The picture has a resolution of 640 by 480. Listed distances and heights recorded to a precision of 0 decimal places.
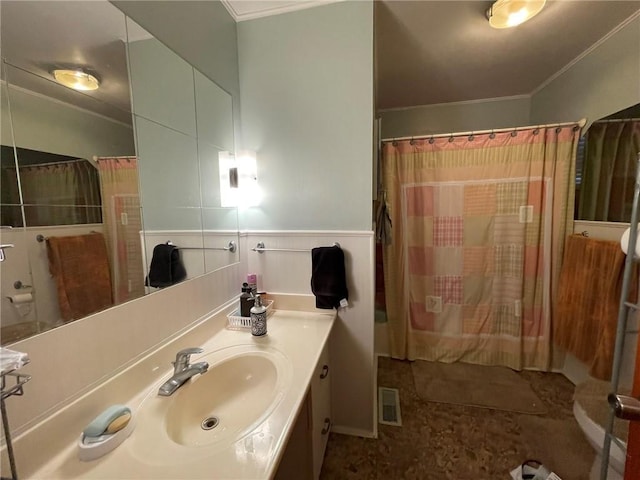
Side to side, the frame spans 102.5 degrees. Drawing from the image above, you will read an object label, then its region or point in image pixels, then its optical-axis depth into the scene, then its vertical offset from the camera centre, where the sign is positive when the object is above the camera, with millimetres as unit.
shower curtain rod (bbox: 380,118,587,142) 1819 +604
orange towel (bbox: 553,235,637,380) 1525 -602
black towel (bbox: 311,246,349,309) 1376 -335
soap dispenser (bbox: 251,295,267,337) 1205 -500
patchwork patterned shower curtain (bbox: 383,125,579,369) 1954 -260
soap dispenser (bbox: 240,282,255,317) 1325 -458
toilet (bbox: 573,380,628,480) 998 -930
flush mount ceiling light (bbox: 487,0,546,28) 1364 +1085
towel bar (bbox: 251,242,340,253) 1475 -205
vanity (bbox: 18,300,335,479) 608 -587
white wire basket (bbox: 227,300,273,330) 1301 -543
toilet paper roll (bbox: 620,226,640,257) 948 -139
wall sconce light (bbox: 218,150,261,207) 1395 +200
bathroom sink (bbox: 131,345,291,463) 684 -629
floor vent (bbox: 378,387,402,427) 1652 -1332
